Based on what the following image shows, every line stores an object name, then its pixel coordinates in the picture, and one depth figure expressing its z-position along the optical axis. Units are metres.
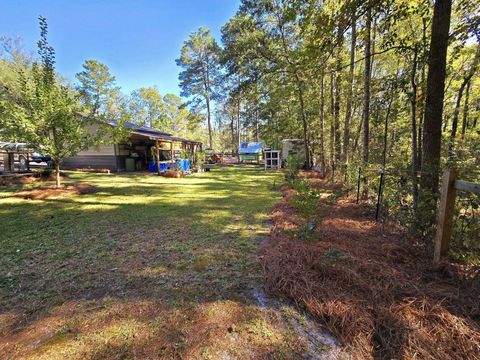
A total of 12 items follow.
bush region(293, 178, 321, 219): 3.93
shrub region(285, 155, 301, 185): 8.06
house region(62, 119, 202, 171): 15.72
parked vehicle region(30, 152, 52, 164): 16.84
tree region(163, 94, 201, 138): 38.72
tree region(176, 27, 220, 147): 27.03
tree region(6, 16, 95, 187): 6.94
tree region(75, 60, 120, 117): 30.75
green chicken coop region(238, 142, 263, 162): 32.38
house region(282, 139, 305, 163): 18.95
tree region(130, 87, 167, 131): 38.94
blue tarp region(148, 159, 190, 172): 14.77
